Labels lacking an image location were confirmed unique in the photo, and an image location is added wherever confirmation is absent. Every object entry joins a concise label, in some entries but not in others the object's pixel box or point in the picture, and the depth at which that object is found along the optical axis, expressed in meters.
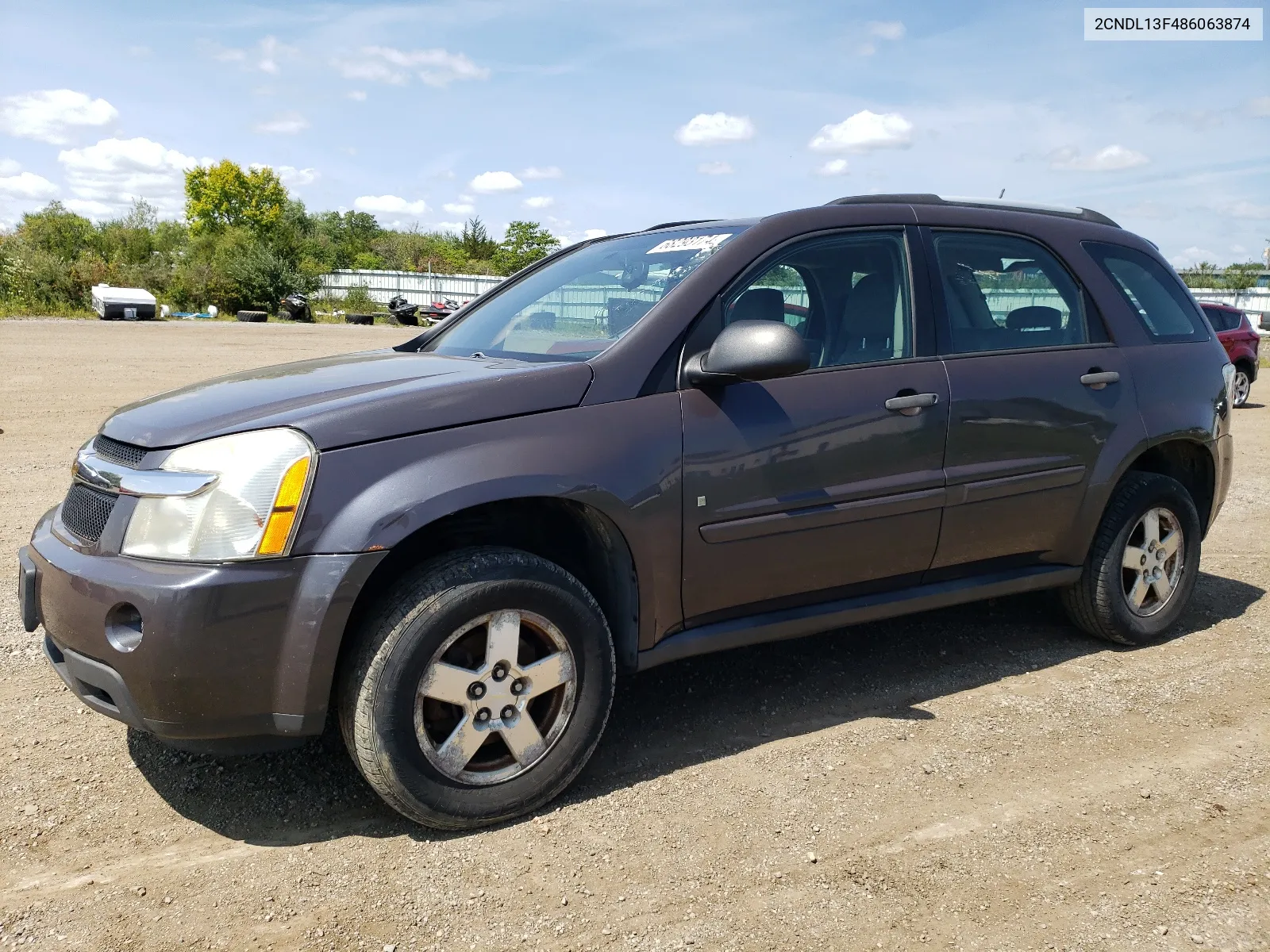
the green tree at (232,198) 81.50
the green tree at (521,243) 79.50
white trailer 33.72
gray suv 2.64
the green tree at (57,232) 58.56
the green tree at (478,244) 89.50
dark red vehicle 14.83
